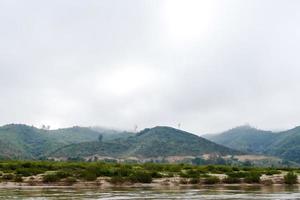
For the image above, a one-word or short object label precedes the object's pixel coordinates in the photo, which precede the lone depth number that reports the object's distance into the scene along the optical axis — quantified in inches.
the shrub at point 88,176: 1851.6
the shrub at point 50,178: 1803.6
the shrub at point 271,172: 2215.3
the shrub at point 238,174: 2067.2
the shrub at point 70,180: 1799.7
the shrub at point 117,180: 1842.6
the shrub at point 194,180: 1939.3
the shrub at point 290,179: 1996.8
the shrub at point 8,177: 1804.3
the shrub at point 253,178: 2007.9
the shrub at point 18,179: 1787.4
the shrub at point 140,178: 1870.1
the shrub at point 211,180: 1941.4
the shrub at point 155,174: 1948.8
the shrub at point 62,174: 1830.7
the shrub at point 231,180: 1991.9
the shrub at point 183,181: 1911.4
